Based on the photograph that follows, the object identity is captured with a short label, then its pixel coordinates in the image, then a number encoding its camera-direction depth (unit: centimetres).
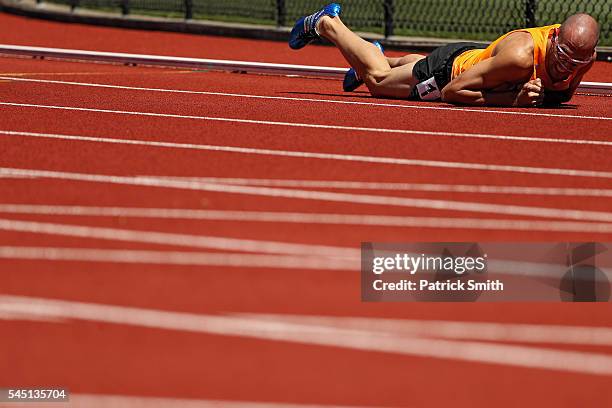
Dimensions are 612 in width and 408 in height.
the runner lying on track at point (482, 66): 1870
